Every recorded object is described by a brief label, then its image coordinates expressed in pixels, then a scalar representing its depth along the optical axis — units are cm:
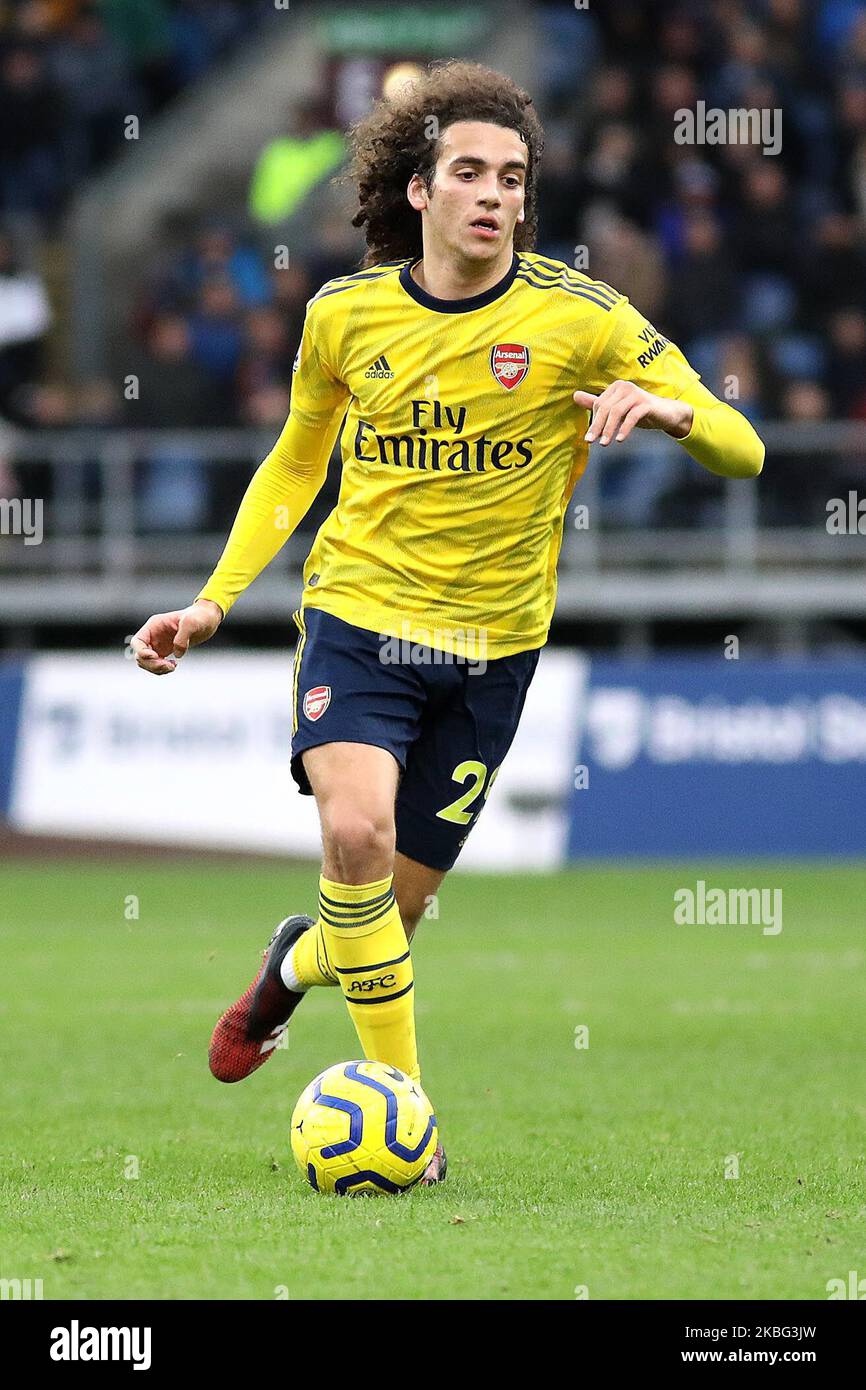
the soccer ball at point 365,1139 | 531
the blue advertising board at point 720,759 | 1541
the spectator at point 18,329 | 1750
